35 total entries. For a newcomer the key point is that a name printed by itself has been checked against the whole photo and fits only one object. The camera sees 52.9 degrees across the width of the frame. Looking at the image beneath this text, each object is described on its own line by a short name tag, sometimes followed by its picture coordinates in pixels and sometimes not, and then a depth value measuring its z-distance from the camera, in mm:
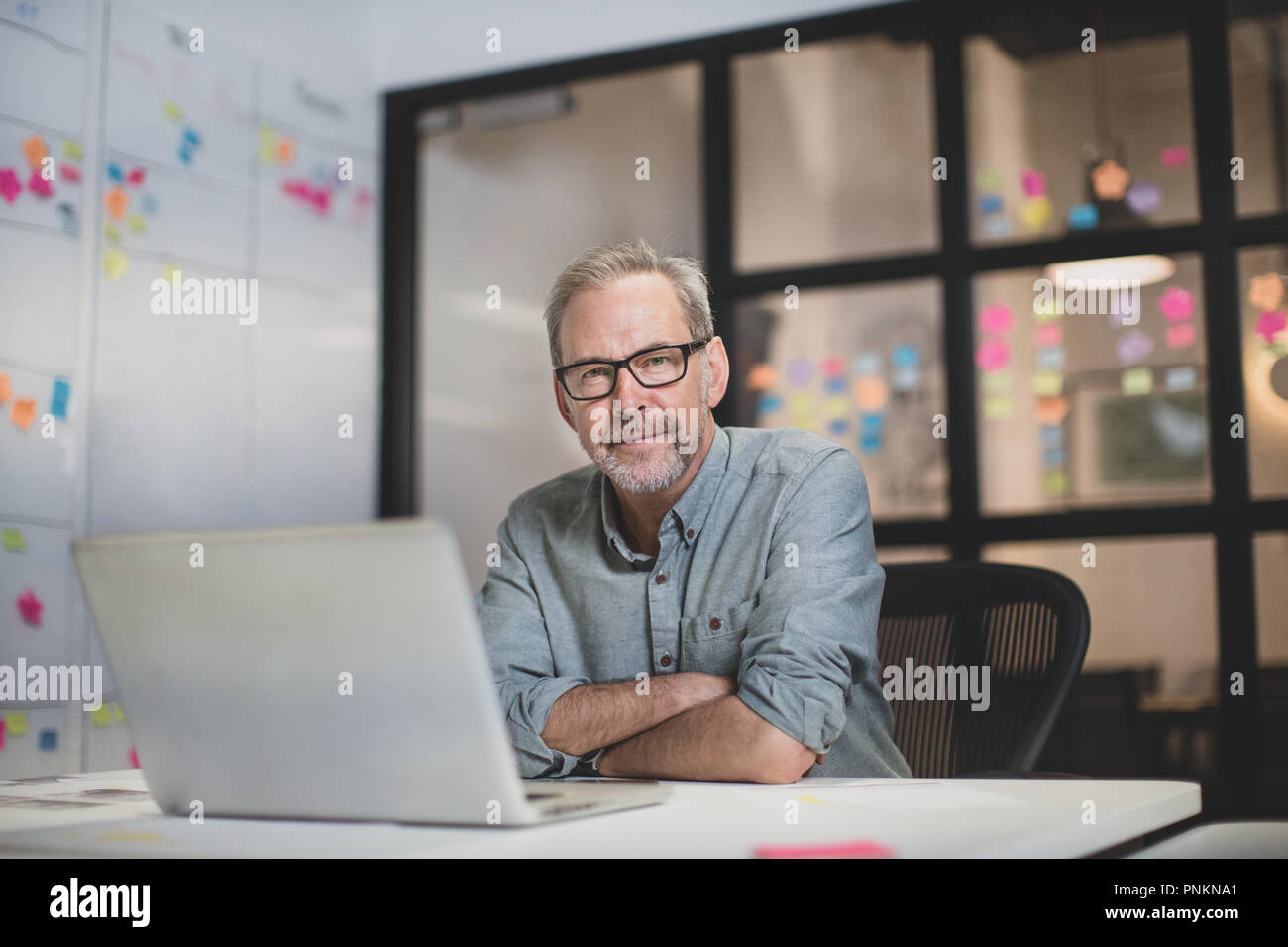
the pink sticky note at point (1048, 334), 3416
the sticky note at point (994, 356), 3482
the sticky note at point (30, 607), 3018
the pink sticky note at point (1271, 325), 3176
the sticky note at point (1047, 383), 3430
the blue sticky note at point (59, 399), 3120
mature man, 1515
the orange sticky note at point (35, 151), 3082
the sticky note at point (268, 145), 3777
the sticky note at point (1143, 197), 3346
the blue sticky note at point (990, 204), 3518
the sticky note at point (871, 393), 3629
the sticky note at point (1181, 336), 3264
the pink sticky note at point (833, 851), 806
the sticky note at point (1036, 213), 3471
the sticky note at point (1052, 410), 3428
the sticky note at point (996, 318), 3488
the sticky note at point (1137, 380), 3322
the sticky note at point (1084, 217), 3412
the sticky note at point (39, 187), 3088
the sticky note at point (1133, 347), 3318
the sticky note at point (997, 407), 3479
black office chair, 1624
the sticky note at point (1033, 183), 3475
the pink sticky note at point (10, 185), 3016
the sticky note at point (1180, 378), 3264
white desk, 842
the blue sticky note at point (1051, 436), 3396
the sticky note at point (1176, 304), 3270
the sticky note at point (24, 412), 3019
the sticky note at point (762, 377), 3764
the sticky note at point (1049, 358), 3418
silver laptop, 845
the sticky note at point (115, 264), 3275
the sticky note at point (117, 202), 3279
